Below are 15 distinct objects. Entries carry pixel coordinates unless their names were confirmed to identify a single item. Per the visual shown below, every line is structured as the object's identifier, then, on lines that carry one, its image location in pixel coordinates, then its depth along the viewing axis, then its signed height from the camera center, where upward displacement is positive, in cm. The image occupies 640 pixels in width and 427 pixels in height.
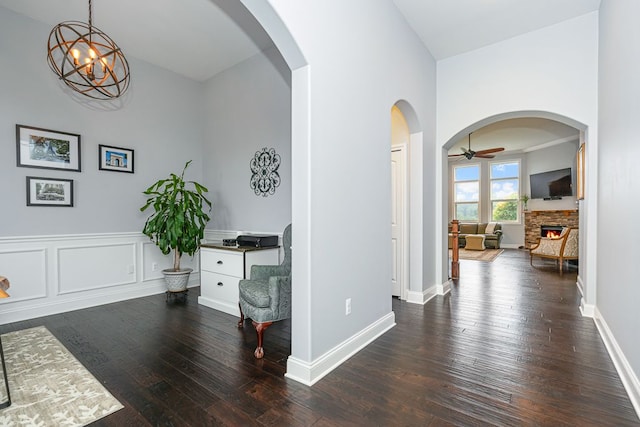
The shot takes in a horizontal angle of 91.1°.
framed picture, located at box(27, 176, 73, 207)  353 +22
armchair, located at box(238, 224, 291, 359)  256 -77
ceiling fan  720 +133
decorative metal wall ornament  418 +53
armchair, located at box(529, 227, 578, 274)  602 -72
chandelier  275 +181
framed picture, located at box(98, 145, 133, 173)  409 +69
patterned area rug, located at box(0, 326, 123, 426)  174 -114
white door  408 -10
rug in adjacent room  769 -119
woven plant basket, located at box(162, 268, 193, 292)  424 -93
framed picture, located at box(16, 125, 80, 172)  348 +72
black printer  372 -37
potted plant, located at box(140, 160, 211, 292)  406 -22
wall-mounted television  852 +73
